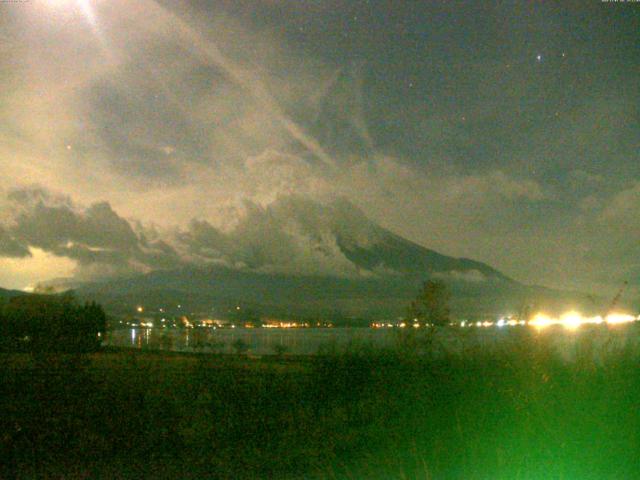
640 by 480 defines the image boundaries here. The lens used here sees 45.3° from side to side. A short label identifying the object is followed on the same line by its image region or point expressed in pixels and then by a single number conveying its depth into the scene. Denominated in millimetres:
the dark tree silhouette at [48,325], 17297
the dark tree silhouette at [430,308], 30484
